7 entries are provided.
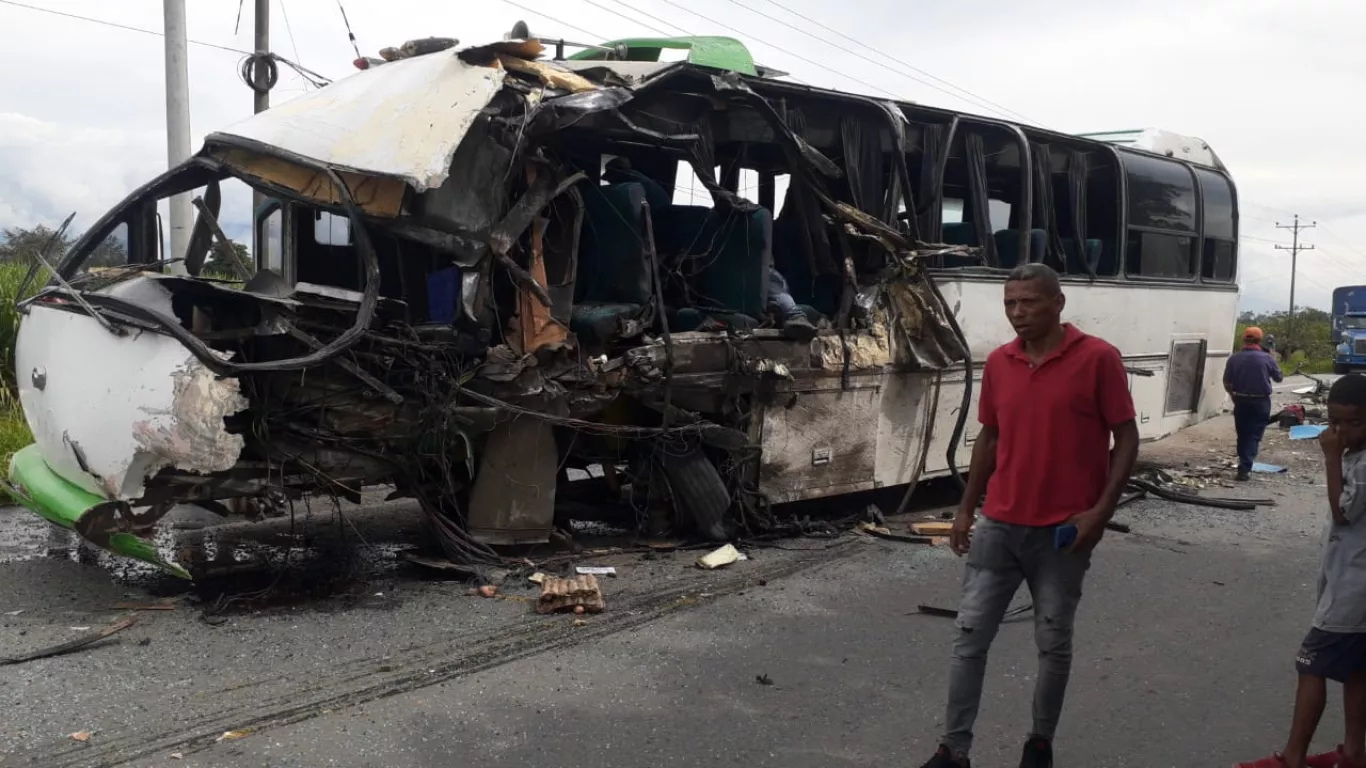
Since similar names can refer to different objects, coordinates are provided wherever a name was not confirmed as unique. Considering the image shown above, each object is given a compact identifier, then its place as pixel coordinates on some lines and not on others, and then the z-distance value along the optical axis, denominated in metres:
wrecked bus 4.93
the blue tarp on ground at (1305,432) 11.93
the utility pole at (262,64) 11.72
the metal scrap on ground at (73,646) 4.16
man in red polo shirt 3.25
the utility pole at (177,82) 10.43
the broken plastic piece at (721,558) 6.03
